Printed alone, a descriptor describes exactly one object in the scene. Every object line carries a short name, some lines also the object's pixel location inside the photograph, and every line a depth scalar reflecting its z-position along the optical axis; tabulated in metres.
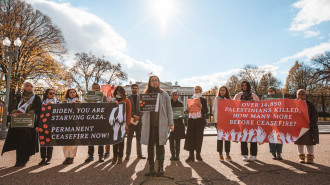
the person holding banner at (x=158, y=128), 4.01
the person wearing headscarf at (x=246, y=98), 5.50
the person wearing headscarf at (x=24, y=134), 5.10
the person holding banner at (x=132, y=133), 5.85
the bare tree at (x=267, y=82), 46.38
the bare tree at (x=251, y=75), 47.72
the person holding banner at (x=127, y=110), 5.17
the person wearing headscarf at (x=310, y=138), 5.12
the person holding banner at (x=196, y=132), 5.52
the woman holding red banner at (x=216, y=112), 5.51
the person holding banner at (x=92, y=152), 5.45
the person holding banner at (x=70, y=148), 5.21
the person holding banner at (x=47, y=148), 5.21
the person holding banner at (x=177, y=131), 5.74
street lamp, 10.95
